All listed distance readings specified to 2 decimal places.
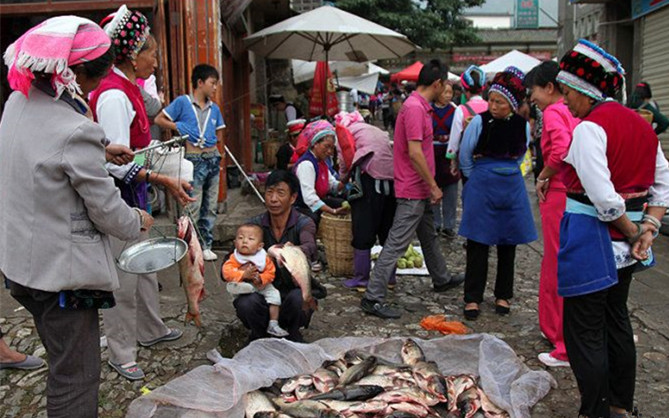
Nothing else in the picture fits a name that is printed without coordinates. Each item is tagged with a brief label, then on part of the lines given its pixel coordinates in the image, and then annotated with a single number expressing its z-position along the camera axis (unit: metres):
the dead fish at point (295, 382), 3.37
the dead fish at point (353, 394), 3.23
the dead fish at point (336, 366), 3.58
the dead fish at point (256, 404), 3.15
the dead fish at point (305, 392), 3.31
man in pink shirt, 4.71
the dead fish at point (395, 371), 3.52
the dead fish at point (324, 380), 3.38
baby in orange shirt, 3.83
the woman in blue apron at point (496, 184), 4.55
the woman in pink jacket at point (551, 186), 3.90
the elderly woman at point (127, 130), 3.39
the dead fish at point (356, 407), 3.12
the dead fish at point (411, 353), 3.77
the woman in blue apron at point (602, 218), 2.83
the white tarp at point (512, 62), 15.33
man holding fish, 3.90
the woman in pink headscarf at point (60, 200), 2.34
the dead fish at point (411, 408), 3.14
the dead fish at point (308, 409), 3.06
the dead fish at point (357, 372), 3.42
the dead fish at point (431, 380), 3.35
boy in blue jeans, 5.85
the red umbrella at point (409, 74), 20.50
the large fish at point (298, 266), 3.87
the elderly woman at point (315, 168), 5.90
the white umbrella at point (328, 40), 8.71
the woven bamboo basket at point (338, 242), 5.89
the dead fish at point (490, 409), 3.22
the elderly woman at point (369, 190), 5.25
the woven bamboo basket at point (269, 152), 12.80
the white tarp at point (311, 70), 15.33
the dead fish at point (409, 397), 3.21
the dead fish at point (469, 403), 3.22
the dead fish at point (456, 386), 3.31
